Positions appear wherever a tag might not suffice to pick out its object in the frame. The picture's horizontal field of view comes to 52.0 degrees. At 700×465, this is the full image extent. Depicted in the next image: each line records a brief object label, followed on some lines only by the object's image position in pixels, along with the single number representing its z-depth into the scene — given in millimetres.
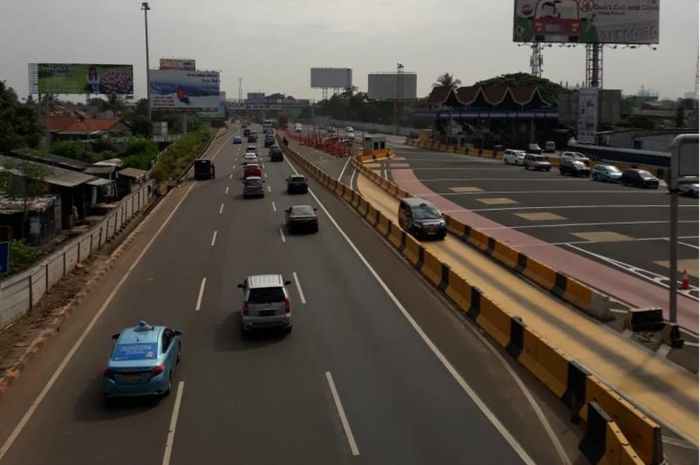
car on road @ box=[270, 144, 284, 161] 82562
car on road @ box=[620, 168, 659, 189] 54594
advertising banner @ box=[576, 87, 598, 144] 83344
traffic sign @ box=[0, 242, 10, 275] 27406
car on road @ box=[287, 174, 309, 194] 53375
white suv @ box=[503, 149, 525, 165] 75000
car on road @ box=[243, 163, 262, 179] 57594
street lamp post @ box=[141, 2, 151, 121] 84438
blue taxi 15086
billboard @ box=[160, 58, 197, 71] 150750
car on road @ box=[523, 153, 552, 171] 68625
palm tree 168750
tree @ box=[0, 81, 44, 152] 72625
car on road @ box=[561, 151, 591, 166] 66775
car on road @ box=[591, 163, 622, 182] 58438
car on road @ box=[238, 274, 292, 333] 19469
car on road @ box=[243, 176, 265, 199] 51062
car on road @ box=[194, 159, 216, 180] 64938
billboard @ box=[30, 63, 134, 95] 95250
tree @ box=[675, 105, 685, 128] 97375
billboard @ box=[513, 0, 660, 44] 82062
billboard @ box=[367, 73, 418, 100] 187688
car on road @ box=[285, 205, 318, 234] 36375
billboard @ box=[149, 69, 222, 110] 98688
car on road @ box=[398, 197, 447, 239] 34281
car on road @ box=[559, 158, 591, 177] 63969
